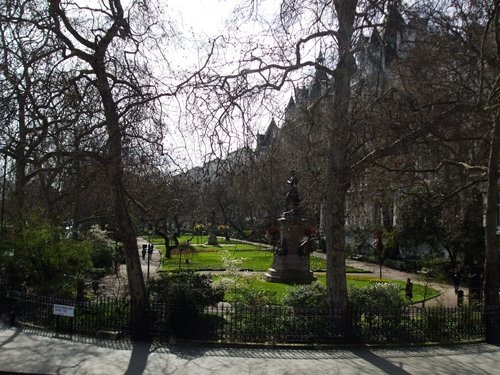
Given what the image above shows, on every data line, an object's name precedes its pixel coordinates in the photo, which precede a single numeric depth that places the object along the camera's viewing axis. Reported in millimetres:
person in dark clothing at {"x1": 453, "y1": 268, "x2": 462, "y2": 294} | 23658
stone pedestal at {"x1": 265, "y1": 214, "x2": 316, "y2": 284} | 27828
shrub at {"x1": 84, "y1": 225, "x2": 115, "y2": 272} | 31098
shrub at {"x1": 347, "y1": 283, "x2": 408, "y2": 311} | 14133
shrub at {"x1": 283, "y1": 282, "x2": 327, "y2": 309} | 14149
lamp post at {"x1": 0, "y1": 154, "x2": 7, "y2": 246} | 16281
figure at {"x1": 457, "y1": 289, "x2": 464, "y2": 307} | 16347
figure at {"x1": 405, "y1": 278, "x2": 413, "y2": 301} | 21422
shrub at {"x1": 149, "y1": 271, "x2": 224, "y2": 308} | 12781
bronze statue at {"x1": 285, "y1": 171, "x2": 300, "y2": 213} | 28734
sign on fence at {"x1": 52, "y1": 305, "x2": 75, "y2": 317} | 12438
